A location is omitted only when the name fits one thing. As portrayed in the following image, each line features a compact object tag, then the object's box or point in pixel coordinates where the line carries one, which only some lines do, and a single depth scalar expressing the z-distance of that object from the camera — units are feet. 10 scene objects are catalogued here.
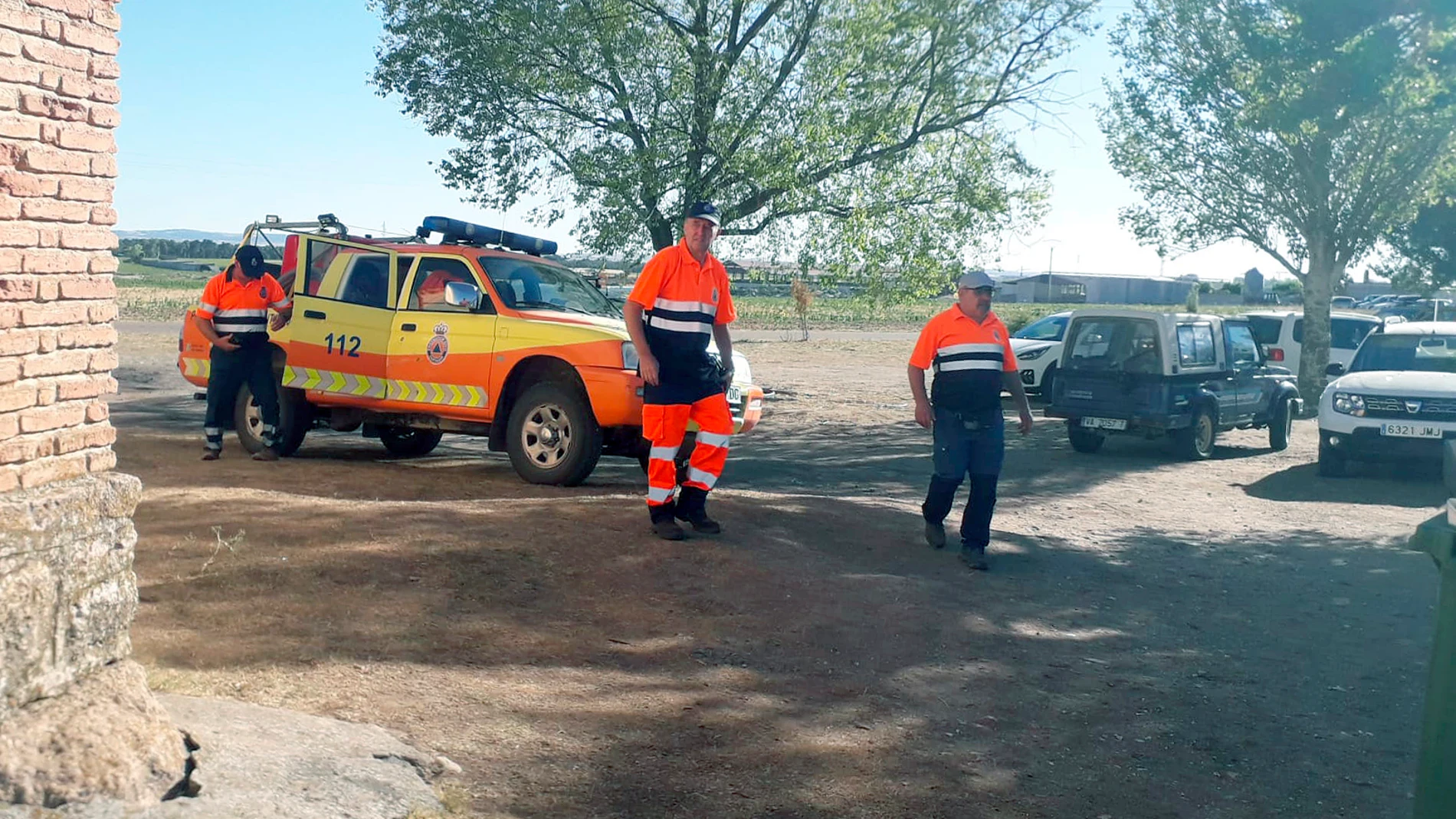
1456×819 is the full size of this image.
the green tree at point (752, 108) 54.29
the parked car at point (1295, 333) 84.17
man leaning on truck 36.60
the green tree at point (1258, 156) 72.69
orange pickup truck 33.47
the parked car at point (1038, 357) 69.46
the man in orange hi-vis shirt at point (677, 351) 25.44
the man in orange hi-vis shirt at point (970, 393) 27.04
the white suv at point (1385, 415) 44.86
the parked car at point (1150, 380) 50.55
